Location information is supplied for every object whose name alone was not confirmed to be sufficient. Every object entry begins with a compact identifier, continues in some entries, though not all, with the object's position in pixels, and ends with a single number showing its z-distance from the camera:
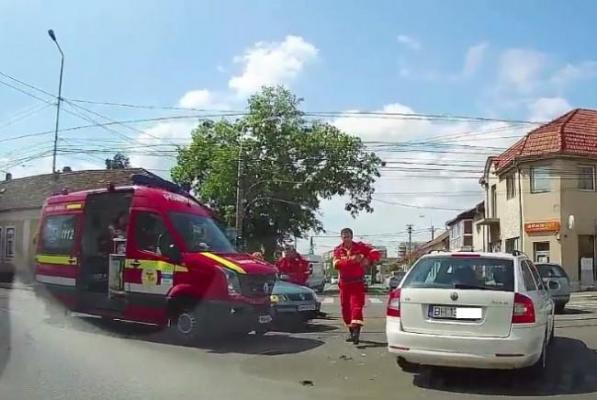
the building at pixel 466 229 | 45.91
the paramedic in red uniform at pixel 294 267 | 16.64
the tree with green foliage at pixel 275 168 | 45.34
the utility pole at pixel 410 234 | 97.71
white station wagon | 8.15
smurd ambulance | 11.66
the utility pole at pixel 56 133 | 26.52
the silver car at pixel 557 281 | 19.78
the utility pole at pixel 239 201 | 35.88
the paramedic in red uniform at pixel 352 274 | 11.60
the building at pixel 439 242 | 83.13
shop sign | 34.31
